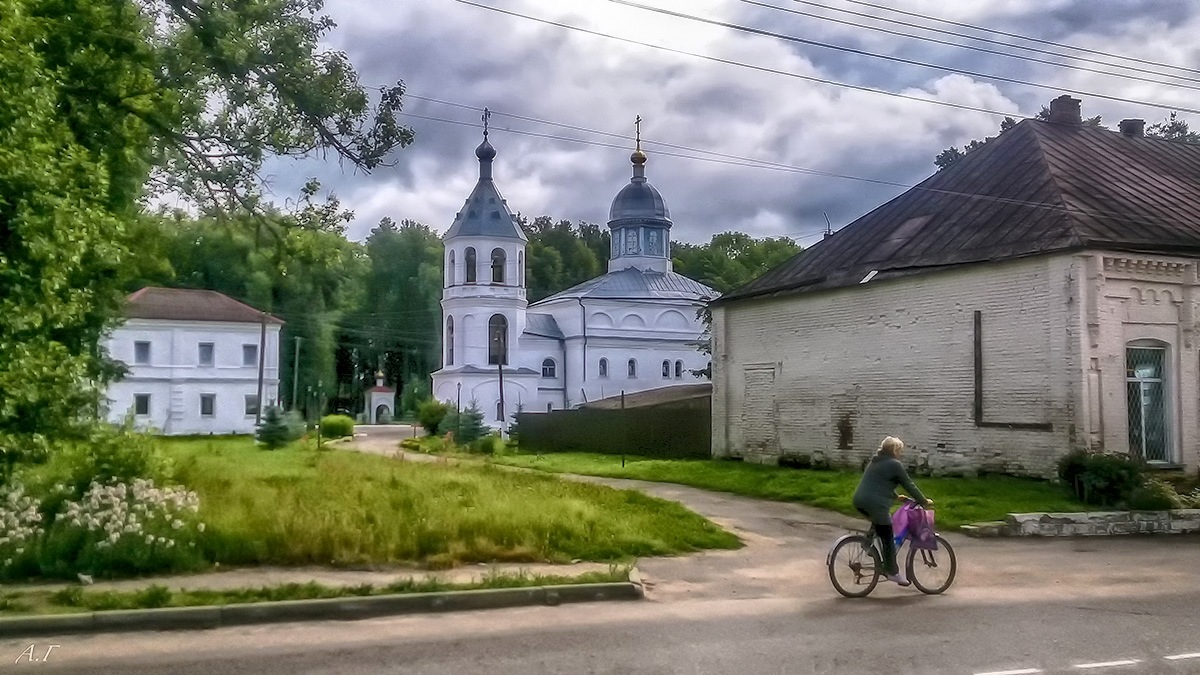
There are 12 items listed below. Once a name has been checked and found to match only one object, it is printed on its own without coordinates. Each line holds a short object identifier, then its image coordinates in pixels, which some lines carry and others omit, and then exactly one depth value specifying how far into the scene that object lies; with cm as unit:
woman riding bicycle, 1079
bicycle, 1088
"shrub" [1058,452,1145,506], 1806
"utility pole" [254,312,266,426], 4212
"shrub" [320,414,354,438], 4844
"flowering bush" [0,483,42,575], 1057
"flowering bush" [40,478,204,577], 1066
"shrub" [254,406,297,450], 3650
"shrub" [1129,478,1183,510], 1770
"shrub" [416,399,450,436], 4912
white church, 6238
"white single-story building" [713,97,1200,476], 1995
